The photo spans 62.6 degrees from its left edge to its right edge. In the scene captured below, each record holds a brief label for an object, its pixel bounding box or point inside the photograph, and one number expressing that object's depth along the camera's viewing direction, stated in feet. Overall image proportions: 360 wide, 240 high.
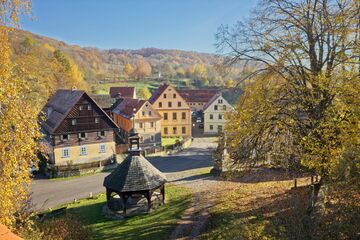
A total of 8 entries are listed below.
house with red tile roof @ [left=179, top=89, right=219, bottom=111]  252.62
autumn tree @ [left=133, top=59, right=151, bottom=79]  437.50
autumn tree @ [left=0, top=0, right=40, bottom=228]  30.37
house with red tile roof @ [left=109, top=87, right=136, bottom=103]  237.45
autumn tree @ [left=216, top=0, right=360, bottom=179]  42.29
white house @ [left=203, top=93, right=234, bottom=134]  189.26
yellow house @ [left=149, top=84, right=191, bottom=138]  181.37
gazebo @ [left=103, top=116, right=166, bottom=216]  64.49
